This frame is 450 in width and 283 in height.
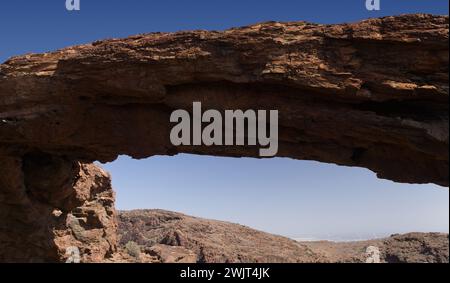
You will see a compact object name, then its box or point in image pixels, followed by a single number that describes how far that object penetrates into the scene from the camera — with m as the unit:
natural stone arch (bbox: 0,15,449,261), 10.79
